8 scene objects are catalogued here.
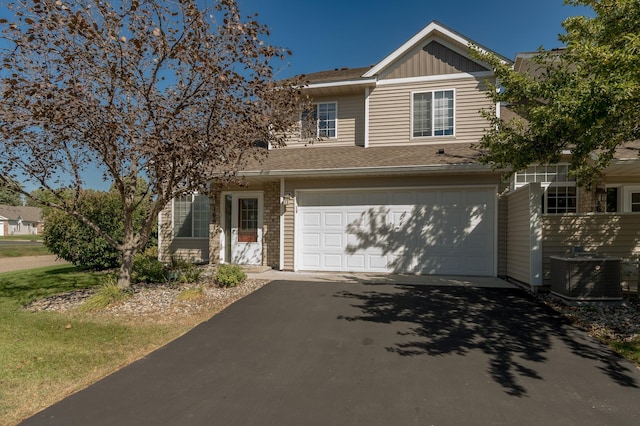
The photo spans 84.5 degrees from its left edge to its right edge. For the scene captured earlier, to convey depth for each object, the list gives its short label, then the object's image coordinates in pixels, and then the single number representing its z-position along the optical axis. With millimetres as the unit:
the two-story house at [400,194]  9367
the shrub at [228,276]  8266
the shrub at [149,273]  8906
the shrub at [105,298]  6716
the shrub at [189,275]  8562
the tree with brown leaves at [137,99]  6035
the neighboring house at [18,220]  60719
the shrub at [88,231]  11609
